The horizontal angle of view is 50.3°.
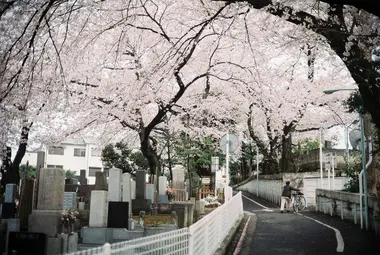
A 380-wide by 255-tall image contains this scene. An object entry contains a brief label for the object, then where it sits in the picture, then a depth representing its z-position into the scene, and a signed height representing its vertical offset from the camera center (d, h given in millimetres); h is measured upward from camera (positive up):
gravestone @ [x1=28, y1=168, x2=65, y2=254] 9469 -552
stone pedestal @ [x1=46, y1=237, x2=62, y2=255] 9117 -1428
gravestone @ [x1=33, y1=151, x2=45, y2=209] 18100 +1009
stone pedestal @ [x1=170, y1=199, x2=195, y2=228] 12297 -908
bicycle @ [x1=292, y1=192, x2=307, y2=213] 21167 -855
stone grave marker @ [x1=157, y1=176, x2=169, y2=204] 18812 -240
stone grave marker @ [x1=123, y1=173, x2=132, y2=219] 13256 -256
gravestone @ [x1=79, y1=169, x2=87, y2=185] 26141 +210
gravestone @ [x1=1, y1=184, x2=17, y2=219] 10961 -647
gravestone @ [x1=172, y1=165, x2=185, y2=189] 21141 +225
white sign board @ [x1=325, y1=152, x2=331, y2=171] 20888 +1373
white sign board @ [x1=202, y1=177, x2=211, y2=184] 27989 +236
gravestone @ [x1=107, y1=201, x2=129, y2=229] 11281 -921
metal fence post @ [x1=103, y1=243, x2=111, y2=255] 3850 -638
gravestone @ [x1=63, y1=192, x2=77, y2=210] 14908 -704
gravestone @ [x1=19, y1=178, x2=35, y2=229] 10625 -558
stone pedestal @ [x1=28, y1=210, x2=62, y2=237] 9430 -978
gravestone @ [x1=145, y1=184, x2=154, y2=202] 17673 -363
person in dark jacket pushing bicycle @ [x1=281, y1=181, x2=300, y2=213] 20938 -376
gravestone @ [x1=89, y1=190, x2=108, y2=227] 11250 -786
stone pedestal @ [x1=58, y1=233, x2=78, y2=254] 9316 -1448
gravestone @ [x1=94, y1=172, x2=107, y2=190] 15273 +26
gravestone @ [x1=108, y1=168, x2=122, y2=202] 12266 -122
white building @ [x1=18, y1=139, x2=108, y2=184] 55688 +3262
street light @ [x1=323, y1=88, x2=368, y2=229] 13196 +756
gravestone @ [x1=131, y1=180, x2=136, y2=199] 16250 -286
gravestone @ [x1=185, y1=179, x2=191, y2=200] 24509 -92
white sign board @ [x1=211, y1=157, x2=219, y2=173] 22250 +1126
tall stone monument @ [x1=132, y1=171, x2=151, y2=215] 15852 -621
